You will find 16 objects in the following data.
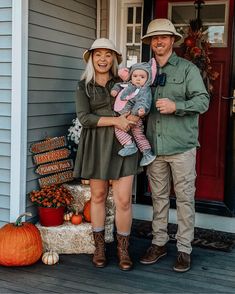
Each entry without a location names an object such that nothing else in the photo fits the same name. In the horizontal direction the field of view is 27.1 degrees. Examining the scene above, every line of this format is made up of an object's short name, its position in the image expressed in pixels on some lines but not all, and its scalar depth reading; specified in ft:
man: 10.61
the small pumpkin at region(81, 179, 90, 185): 13.21
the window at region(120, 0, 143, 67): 14.98
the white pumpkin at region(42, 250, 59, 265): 11.53
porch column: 11.60
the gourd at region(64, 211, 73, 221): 12.64
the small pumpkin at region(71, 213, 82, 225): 12.42
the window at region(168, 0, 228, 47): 13.80
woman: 10.87
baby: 10.48
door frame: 13.64
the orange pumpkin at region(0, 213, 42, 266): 11.08
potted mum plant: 12.17
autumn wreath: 13.62
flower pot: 12.15
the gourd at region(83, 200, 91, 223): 12.60
